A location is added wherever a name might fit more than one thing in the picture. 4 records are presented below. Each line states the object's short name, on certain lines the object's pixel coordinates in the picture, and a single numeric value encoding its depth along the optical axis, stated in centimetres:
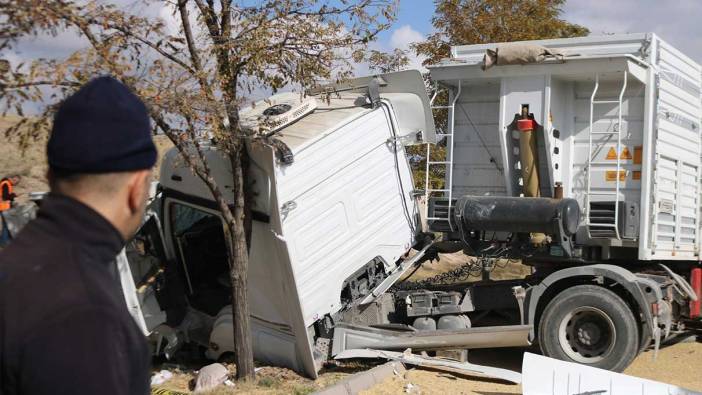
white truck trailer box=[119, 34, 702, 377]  793
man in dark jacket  152
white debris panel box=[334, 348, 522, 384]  802
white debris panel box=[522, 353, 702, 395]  686
